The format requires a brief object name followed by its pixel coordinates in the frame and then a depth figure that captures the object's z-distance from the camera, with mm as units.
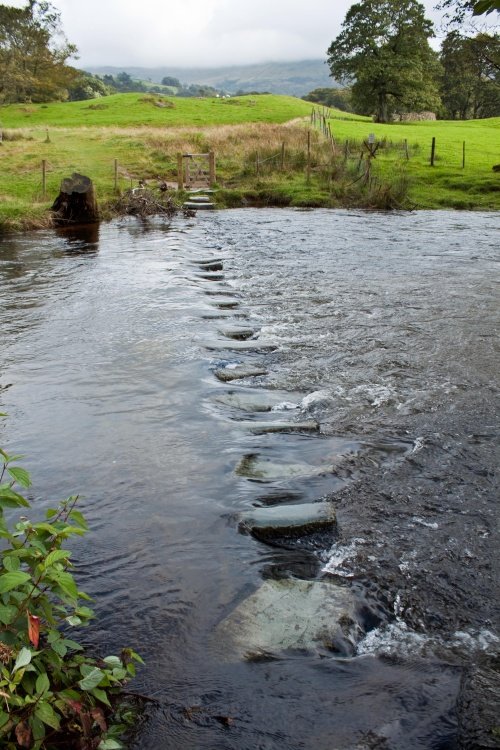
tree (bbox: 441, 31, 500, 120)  68494
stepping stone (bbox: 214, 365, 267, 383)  8117
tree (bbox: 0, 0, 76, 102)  67250
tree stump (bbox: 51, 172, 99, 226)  21500
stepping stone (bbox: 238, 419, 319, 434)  6508
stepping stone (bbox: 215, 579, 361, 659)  3633
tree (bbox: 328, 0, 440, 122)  64688
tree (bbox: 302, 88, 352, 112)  112500
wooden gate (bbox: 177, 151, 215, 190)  29547
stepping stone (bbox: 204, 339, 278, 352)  9297
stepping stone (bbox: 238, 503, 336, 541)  4723
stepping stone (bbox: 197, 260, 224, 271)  15432
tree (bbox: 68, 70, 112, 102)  102075
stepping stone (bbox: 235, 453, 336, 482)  5602
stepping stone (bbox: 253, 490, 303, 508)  5203
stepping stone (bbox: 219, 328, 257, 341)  10000
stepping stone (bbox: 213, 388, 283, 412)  7129
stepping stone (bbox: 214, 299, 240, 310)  11885
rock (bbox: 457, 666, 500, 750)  2994
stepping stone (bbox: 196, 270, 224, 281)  14352
